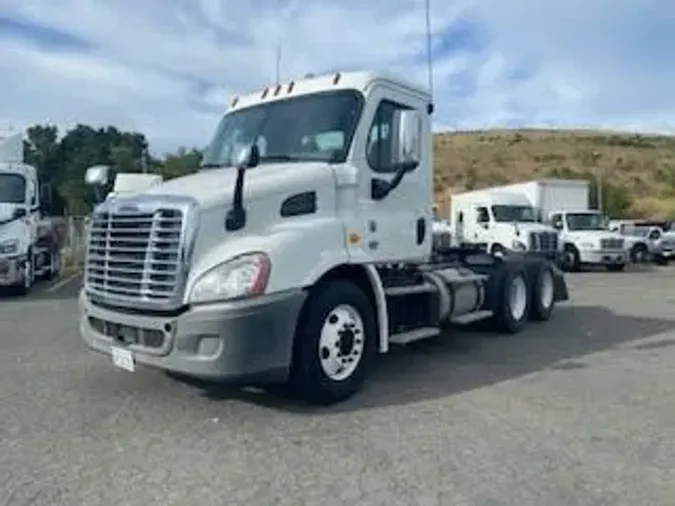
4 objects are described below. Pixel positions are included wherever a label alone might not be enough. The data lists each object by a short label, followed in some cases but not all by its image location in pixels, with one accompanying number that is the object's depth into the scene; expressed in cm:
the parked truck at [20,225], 1583
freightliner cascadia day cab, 638
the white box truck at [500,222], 2532
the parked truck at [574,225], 2817
